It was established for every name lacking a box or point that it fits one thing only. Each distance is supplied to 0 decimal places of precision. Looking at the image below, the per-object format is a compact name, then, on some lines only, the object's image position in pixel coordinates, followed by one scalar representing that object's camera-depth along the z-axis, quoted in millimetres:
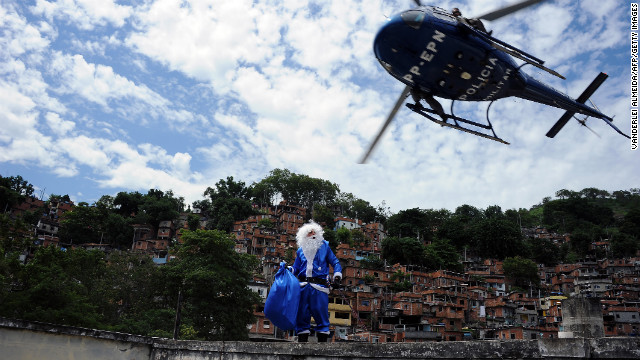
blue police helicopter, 9352
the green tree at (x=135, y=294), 26656
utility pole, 11614
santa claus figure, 7129
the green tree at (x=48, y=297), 19922
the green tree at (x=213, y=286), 26438
